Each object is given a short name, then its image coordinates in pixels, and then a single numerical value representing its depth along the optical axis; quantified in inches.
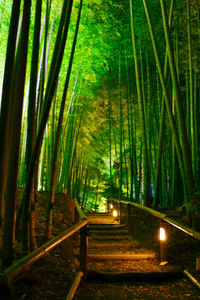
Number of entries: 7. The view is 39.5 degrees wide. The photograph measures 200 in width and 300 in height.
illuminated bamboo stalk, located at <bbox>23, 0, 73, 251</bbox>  87.0
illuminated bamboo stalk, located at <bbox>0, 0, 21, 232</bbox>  69.9
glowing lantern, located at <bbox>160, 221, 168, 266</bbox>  116.7
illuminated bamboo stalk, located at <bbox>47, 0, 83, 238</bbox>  129.9
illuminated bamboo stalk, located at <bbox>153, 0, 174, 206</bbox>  172.6
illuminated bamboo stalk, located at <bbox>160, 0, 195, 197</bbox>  140.9
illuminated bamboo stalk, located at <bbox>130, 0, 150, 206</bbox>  184.5
